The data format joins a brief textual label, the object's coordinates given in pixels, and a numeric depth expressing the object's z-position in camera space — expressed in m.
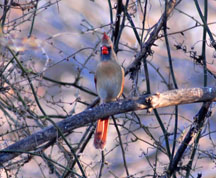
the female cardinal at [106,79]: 6.80
